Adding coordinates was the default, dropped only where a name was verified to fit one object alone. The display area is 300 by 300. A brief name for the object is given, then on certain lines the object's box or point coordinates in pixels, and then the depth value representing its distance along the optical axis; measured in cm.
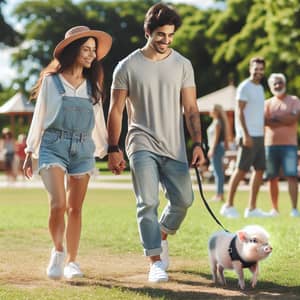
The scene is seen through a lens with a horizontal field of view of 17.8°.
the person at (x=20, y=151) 3469
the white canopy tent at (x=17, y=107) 4047
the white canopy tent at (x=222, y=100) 3267
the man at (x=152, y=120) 710
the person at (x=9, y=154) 2995
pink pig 655
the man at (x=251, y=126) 1305
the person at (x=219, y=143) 1717
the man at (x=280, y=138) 1385
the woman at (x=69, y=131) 705
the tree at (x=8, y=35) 5453
